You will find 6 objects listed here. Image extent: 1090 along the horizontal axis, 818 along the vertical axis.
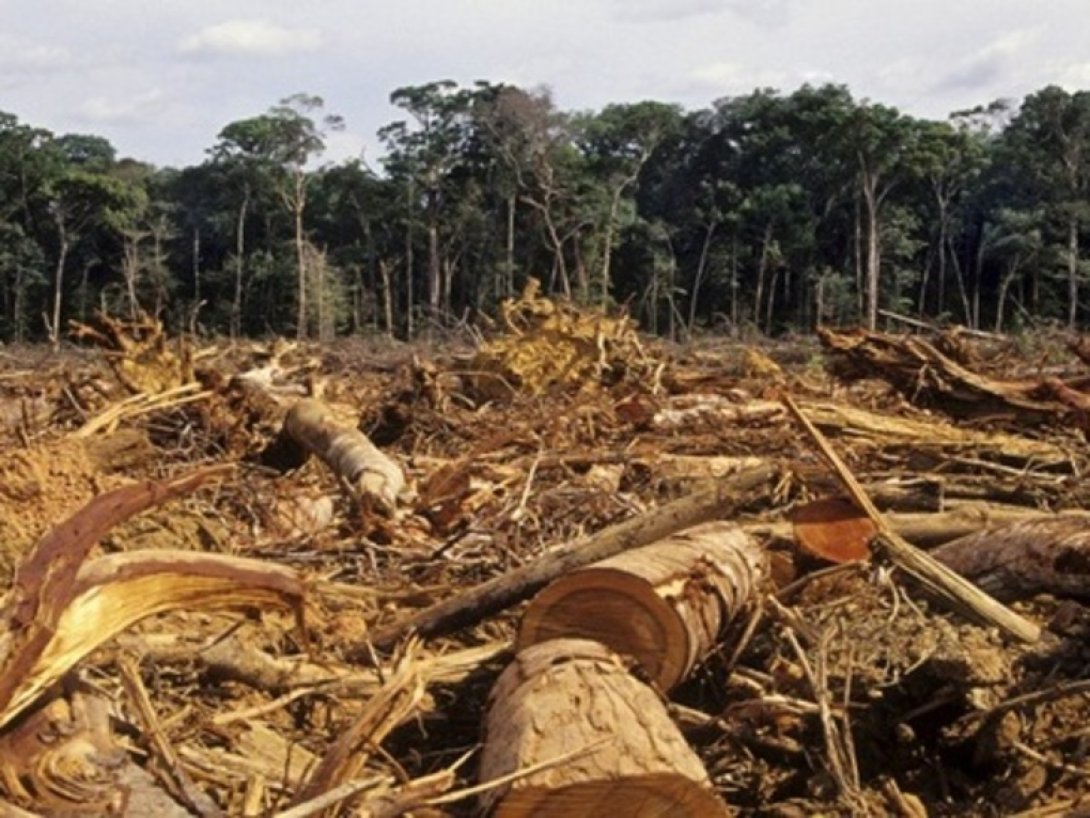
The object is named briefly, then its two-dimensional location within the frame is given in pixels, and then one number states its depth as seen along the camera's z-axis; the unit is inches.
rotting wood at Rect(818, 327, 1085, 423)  287.4
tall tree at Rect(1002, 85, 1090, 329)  1840.6
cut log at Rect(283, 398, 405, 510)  269.3
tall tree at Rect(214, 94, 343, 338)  2090.3
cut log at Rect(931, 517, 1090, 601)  163.2
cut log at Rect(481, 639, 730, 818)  110.4
